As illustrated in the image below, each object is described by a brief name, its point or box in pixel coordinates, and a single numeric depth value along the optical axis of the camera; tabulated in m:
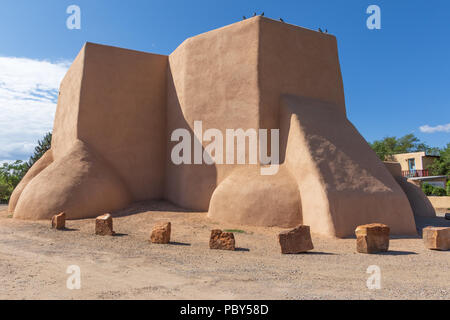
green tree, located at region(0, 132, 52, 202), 27.00
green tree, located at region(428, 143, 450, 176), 28.48
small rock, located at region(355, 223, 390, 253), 6.25
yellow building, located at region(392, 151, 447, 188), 27.71
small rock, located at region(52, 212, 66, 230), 8.73
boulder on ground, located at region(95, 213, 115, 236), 7.89
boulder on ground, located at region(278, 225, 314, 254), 6.22
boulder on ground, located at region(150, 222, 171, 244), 7.05
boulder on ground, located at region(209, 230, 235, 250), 6.52
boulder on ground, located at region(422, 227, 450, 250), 6.54
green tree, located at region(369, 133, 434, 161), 39.05
